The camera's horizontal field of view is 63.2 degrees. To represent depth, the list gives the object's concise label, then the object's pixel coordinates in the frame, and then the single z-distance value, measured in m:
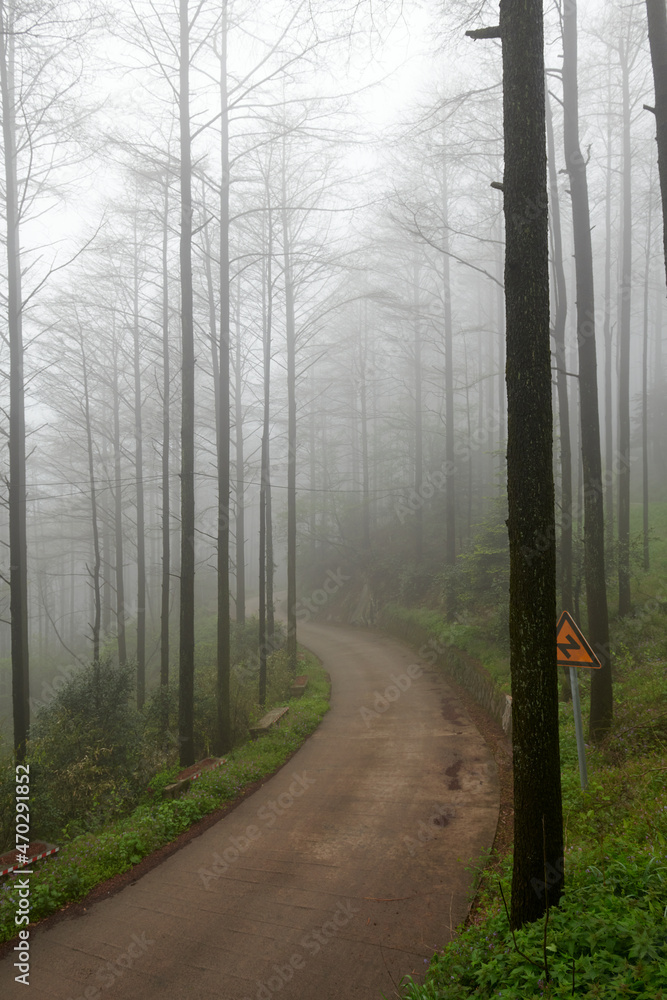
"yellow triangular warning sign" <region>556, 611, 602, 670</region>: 6.48
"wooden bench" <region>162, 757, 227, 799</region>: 8.77
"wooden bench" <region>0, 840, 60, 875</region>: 6.57
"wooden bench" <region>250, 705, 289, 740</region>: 11.56
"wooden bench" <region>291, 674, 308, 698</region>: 14.96
